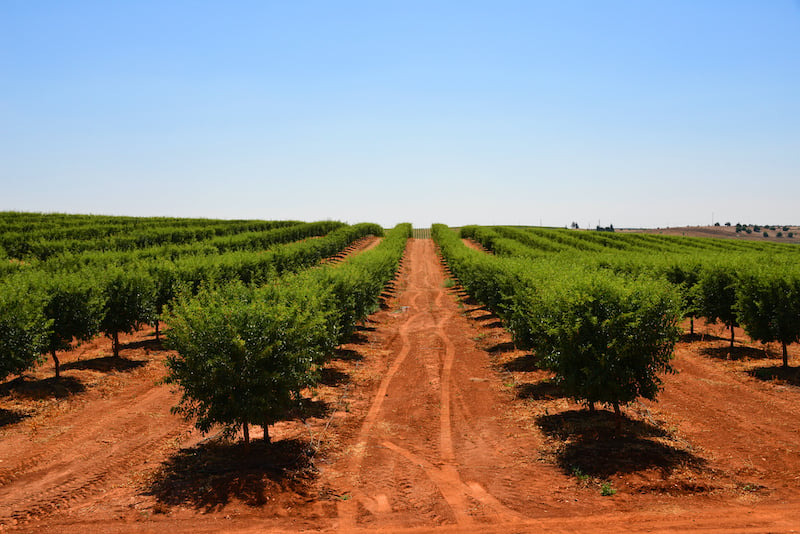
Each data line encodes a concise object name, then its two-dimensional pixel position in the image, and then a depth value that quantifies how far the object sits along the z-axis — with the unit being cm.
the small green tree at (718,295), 2286
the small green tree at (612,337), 1152
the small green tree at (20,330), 1405
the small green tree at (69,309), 1777
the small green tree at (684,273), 2825
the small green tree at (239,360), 1030
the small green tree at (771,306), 1772
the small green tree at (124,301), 2062
